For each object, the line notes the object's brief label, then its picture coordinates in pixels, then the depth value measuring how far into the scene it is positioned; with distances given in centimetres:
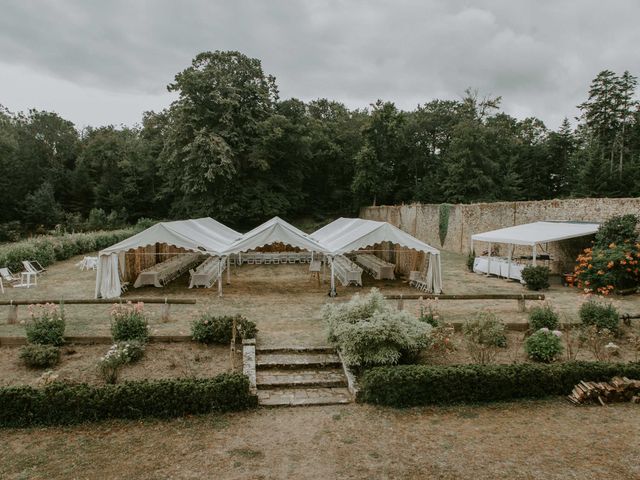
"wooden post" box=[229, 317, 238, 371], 671
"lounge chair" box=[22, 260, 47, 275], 1620
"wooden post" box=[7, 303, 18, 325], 893
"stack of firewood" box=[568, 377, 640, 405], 602
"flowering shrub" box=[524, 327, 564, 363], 708
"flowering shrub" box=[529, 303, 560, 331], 809
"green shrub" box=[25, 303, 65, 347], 744
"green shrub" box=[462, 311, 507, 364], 703
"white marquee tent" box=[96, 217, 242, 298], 1190
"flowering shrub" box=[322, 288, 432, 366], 662
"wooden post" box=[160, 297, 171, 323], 927
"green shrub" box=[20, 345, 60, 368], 685
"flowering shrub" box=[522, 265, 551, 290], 1314
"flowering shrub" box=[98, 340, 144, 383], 632
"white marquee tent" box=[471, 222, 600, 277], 1353
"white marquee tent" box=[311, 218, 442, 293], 1237
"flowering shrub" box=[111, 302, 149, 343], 755
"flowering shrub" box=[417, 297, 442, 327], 815
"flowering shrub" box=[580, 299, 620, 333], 815
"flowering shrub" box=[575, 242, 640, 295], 1188
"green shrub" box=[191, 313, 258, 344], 778
